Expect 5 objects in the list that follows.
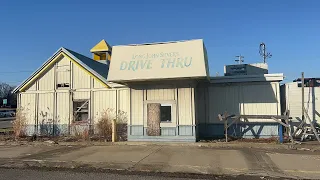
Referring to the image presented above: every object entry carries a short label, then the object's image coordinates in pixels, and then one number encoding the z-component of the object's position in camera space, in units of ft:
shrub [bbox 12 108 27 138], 57.72
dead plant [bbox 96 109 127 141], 53.83
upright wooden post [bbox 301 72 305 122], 47.35
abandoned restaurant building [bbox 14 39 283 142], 46.79
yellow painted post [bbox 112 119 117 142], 50.01
